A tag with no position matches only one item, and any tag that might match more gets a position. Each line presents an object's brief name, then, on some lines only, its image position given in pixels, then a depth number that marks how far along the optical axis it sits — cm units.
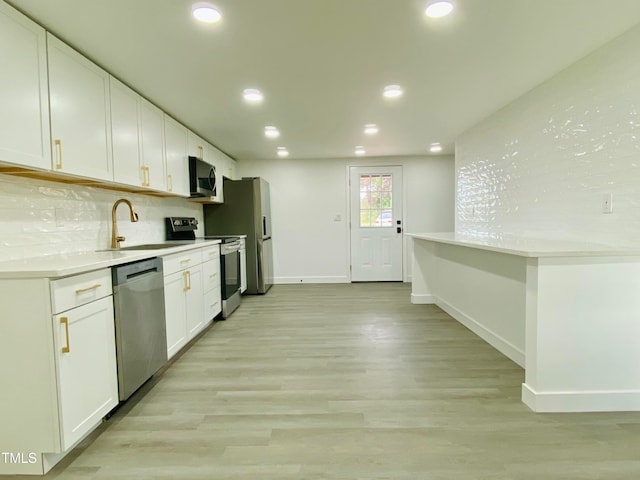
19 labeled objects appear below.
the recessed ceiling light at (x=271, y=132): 376
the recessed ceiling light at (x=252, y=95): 266
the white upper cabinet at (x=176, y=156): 314
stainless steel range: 363
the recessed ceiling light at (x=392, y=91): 264
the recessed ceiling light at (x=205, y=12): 162
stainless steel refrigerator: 477
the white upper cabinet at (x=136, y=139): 235
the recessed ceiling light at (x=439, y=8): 162
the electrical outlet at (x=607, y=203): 206
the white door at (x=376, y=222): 570
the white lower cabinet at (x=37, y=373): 139
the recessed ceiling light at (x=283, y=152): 486
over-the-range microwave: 363
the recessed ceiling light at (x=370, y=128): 371
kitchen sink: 251
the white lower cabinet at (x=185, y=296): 246
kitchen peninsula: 177
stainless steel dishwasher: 183
